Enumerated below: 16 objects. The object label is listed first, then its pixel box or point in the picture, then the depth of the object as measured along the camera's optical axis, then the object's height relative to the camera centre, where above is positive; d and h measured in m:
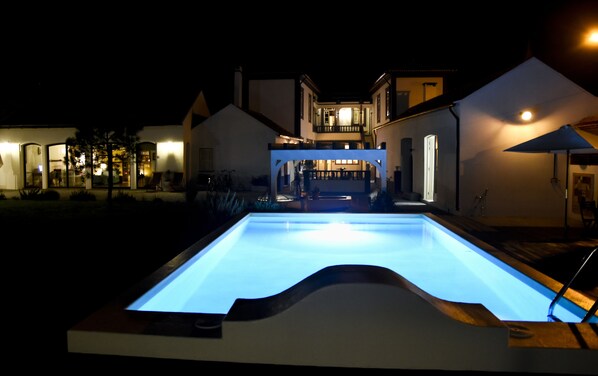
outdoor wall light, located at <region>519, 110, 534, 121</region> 13.31 +1.41
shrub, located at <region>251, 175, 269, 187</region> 21.52 -0.61
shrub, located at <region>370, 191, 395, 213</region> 13.96 -1.07
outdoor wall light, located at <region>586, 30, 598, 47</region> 9.90 +2.67
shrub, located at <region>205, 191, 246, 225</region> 12.36 -1.08
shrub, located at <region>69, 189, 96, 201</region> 18.06 -1.10
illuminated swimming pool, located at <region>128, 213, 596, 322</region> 5.80 -1.63
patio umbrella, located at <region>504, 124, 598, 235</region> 9.26 +0.52
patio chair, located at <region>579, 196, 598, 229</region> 9.88 -1.01
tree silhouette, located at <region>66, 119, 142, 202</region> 15.73 +0.93
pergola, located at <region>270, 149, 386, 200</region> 16.22 +0.38
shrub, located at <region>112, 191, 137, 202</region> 16.84 -1.07
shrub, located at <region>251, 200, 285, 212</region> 13.49 -1.12
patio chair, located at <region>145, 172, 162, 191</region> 21.53 -0.65
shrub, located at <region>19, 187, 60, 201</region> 18.50 -1.07
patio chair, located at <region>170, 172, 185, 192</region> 21.38 -0.69
